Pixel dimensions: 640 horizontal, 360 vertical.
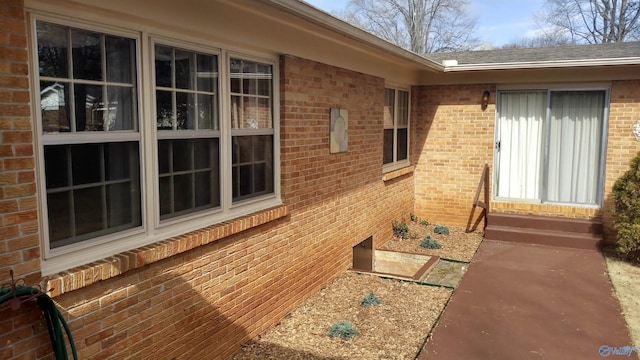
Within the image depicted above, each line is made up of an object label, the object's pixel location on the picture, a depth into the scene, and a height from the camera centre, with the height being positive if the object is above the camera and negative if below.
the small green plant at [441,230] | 9.00 -1.76
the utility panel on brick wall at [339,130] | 6.02 +0.03
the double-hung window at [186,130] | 3.57 +0.01
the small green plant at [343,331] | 4.69 -1.88
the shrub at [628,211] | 7.07 -1.14
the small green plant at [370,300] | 5.49 -1.86
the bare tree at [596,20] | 24.20 +5.94
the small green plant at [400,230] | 8.60 -1.70
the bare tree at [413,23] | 27.92 +6.25
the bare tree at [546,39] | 29.25 +5.86
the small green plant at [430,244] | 8.01 -1.78
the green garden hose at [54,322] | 2.54 -1.01
